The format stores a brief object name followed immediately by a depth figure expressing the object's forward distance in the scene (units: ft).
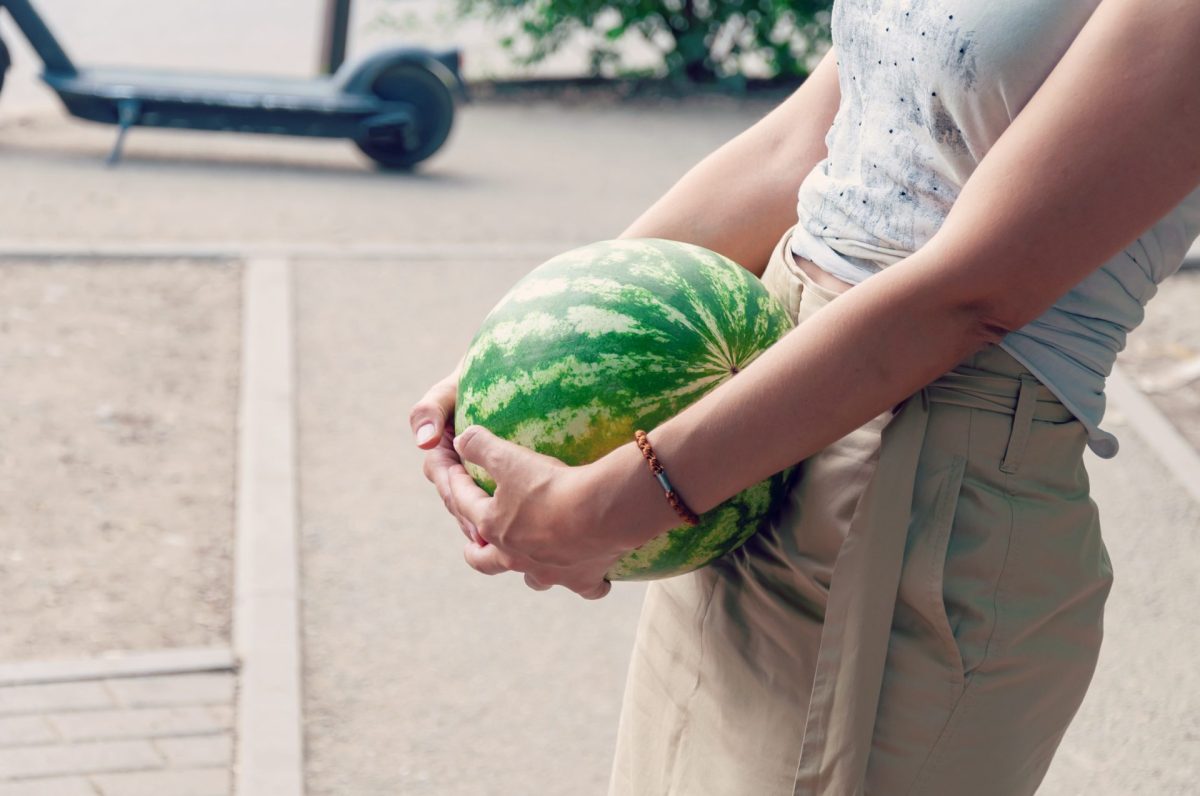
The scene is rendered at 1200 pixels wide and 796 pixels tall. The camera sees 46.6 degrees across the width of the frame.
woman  4.50
